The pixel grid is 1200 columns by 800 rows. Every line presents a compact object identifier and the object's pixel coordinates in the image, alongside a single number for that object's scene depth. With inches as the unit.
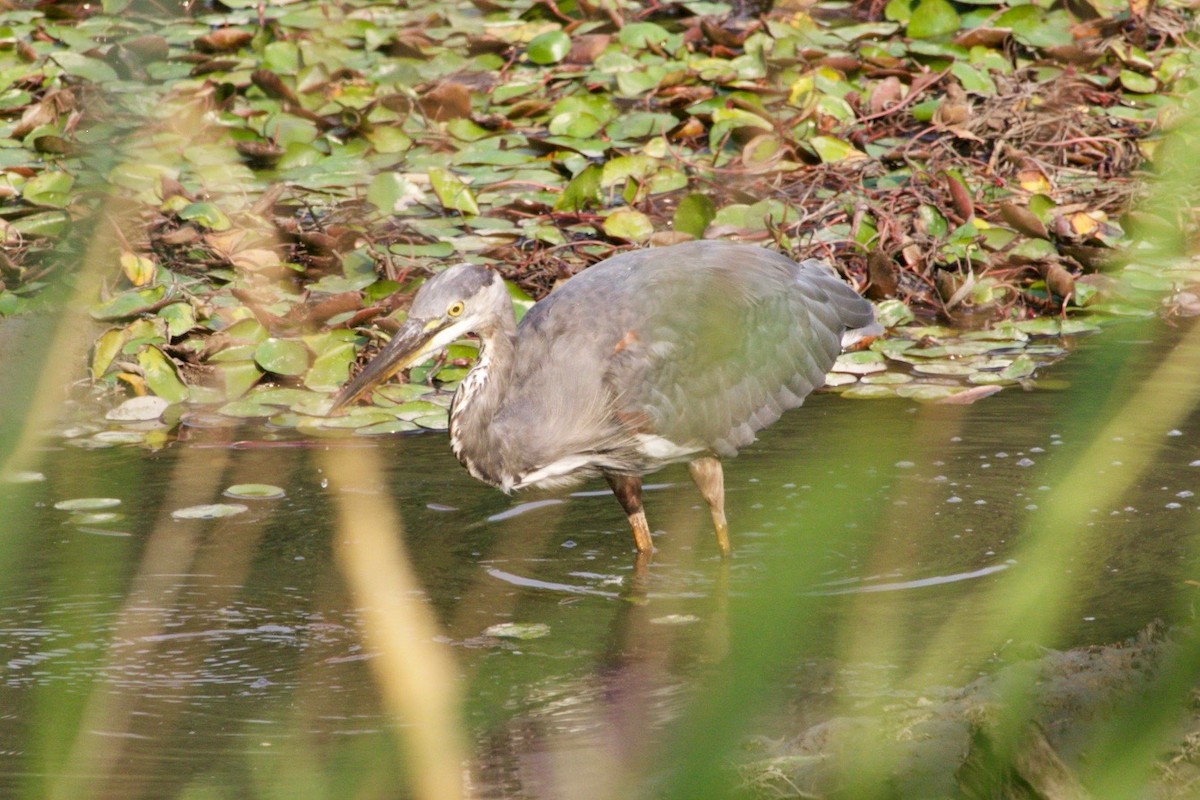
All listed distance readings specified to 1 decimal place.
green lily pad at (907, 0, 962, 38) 679.7
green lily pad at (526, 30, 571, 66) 673.6
